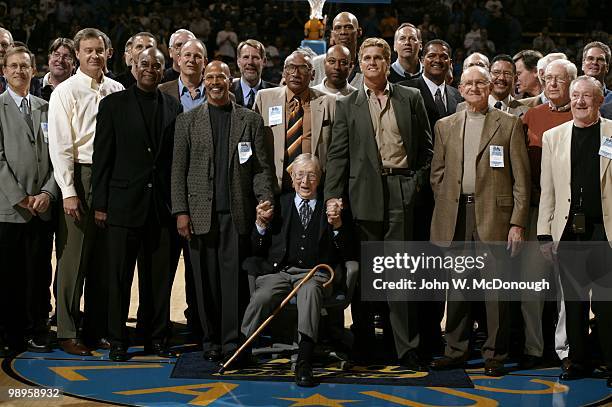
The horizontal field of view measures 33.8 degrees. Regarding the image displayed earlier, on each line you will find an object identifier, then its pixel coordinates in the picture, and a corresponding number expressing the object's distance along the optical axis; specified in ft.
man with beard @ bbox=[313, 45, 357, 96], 19.26
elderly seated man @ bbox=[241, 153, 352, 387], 17.75
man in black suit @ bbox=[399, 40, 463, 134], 19.47
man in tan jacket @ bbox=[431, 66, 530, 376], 17.83
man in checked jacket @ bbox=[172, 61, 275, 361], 18.33
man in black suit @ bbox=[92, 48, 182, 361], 18.45
